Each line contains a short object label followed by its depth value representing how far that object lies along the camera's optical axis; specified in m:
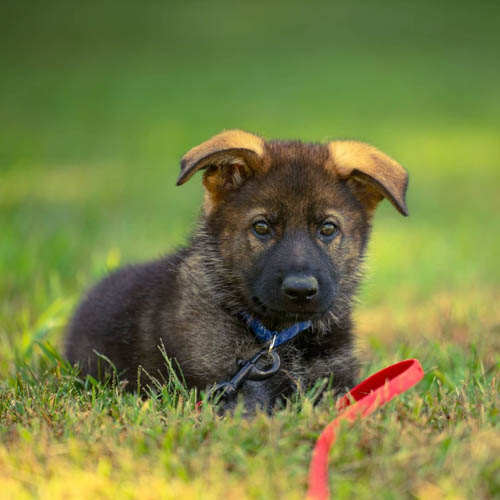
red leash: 2.58
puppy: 3.67
